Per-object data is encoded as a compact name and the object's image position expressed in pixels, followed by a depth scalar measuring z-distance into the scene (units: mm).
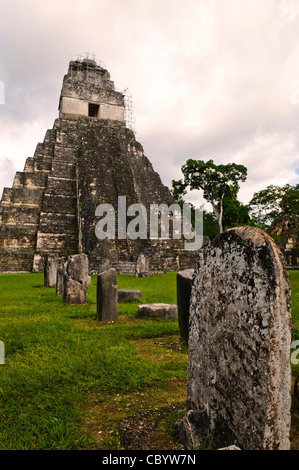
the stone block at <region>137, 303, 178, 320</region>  5184
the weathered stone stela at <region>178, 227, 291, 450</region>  1399
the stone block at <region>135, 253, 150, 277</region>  14102
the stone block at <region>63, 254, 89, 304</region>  6664
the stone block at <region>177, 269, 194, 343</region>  3727
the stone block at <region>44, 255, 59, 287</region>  9688
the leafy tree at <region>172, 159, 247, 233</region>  27281
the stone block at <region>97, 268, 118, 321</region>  4973
